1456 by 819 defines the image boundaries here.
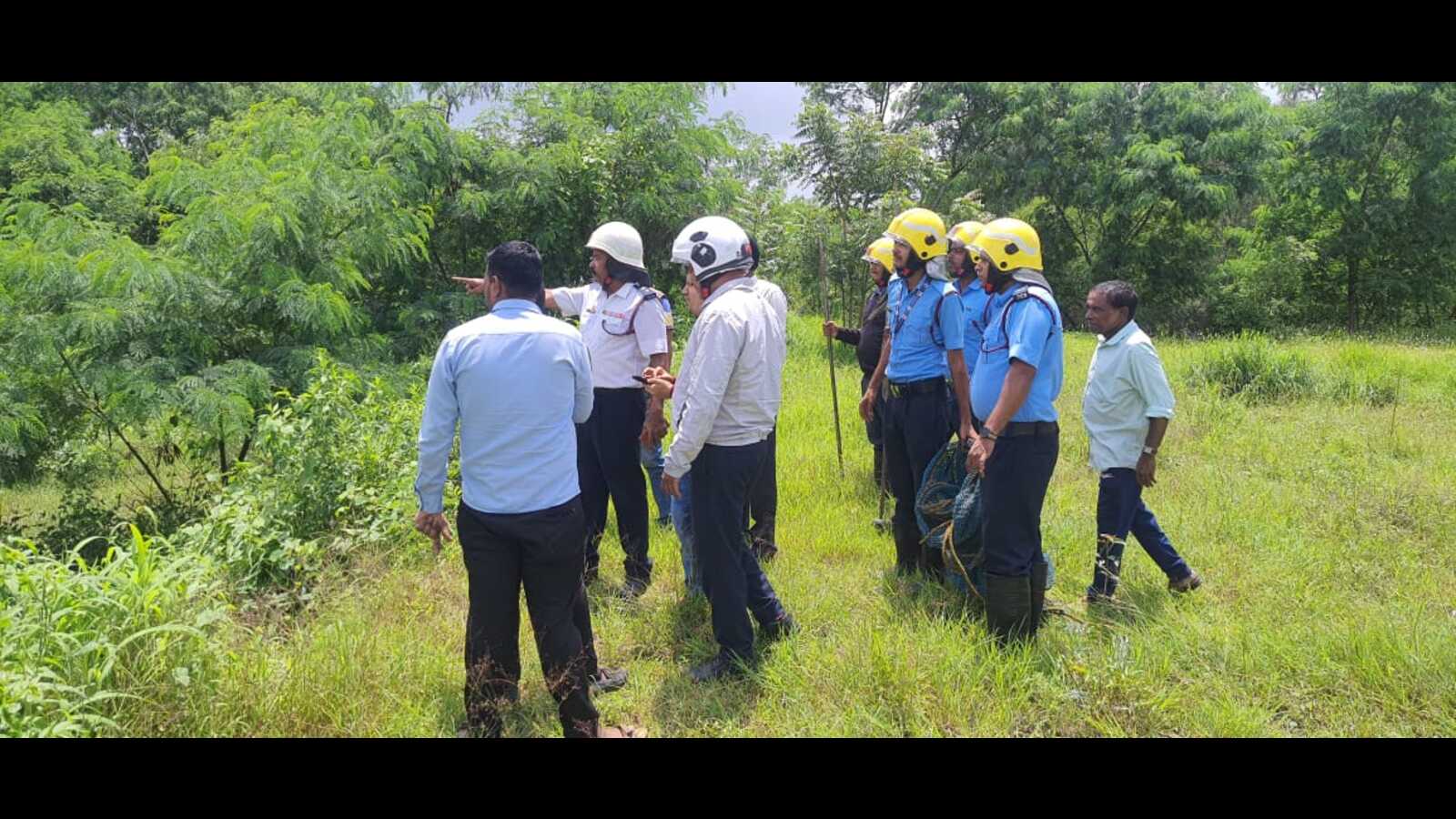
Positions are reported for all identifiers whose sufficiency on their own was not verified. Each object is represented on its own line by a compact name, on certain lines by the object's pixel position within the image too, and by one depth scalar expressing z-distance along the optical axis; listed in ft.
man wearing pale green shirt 14.23
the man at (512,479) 9.82
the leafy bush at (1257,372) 32.58
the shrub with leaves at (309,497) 15.97
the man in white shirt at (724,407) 11.26
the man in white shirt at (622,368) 14.53
